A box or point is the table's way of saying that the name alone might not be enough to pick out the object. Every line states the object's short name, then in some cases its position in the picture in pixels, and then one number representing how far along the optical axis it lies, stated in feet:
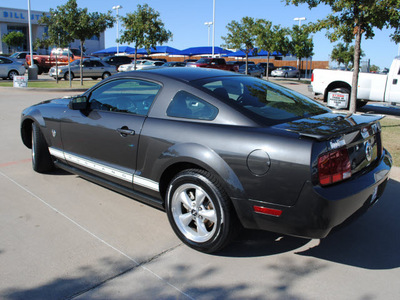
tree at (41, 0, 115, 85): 67.41
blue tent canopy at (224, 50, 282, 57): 156.35
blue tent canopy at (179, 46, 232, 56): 140.14
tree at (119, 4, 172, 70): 88.38
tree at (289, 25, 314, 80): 117.91
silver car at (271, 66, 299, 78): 139.03
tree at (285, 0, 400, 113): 28.04
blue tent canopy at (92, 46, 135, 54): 157.39
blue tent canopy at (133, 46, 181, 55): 141.90
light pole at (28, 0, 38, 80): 81.92
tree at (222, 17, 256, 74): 105.50
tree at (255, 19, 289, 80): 104.01
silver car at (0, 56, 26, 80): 80.18
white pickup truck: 37.01
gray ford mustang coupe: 8.84
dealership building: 202.18
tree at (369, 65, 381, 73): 162.53
